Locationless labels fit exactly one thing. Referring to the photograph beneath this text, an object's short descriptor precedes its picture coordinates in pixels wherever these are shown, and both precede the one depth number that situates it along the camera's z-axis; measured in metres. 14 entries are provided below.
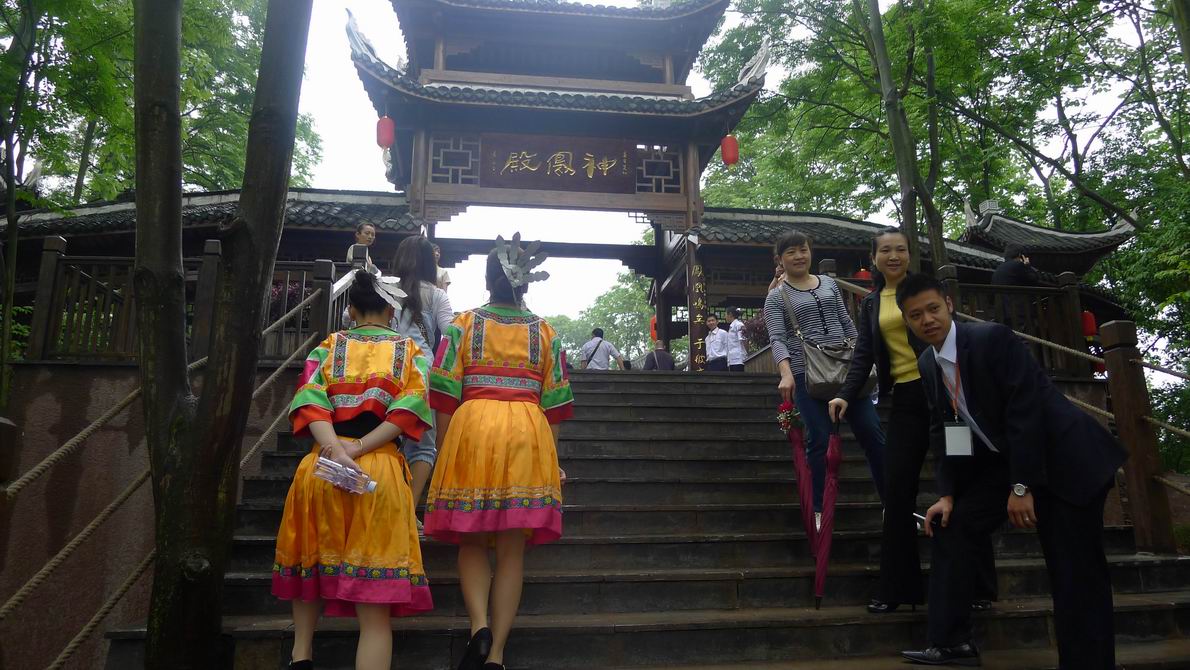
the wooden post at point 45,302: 6.29
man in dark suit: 2.54
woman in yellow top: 3.39
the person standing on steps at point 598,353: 12.13
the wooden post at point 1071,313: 6.98
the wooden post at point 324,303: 5.53
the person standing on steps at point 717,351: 11.47
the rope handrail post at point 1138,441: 4.27
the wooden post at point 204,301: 5.83
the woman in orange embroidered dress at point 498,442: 2.83
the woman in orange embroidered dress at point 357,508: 2.51
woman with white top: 3.72
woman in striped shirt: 3.94
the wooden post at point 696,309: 11.02
